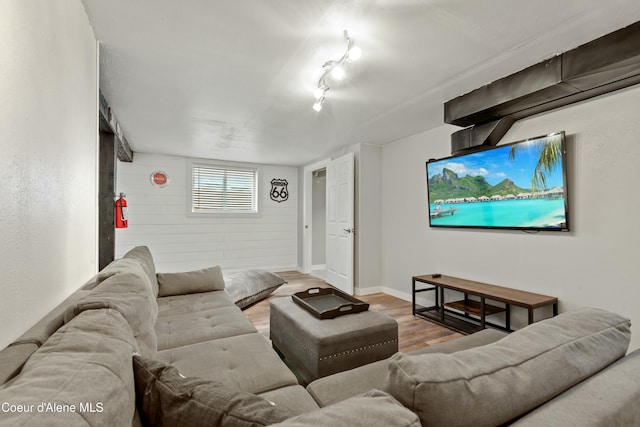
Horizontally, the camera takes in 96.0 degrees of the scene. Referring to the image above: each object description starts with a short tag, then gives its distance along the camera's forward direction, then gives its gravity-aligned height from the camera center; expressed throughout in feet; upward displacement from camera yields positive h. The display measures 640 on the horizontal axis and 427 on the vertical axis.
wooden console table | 8.01 -2.99
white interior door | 14.28 -0.37
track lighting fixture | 6.13 +3.56
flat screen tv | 7.91 +0.88
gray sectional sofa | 1.80 -1.28
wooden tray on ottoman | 6.73 -2.31
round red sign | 16.76 +2.25
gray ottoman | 5.81 -2.70
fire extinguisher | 11.16 +0.16
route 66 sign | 20.22 +1.83
